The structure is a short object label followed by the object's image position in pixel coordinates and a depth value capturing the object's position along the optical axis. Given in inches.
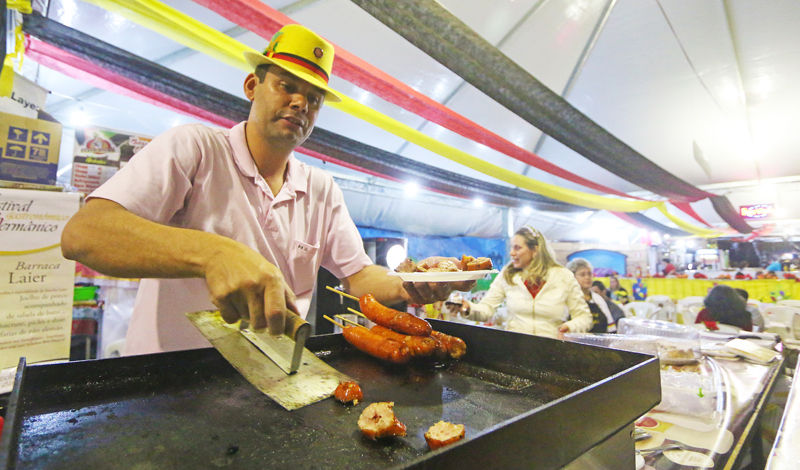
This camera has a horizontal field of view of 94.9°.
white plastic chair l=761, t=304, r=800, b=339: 253.0
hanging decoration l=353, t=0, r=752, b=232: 110.0
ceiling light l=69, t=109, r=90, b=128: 190.6
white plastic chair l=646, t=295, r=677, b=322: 357.4
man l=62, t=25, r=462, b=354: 44.1
